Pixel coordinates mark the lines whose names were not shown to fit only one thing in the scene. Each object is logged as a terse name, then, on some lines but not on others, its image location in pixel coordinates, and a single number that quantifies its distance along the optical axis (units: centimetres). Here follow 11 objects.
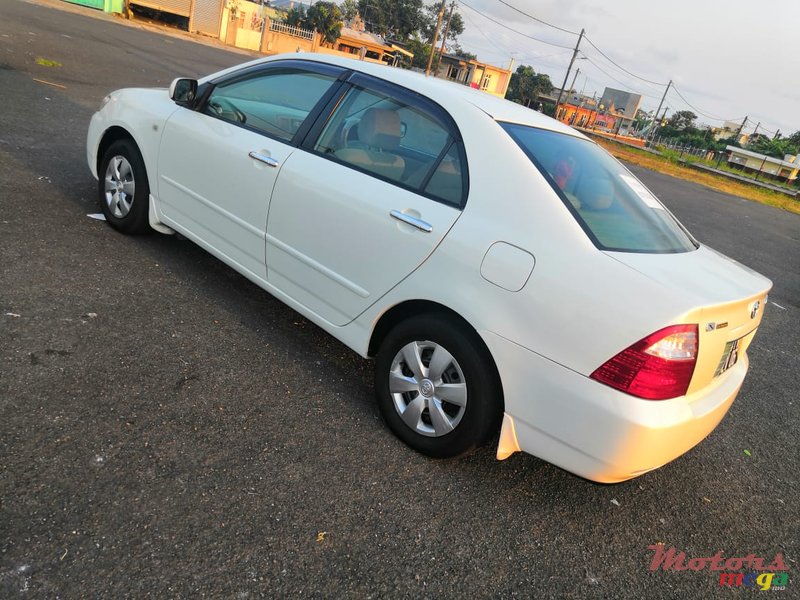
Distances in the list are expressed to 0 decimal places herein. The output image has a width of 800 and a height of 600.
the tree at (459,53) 8605
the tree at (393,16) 7762
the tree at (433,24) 7869
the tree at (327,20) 4369
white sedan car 222
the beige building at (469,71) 6756
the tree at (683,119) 9838
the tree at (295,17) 4838
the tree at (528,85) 9362
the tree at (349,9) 6721
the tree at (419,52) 6675
